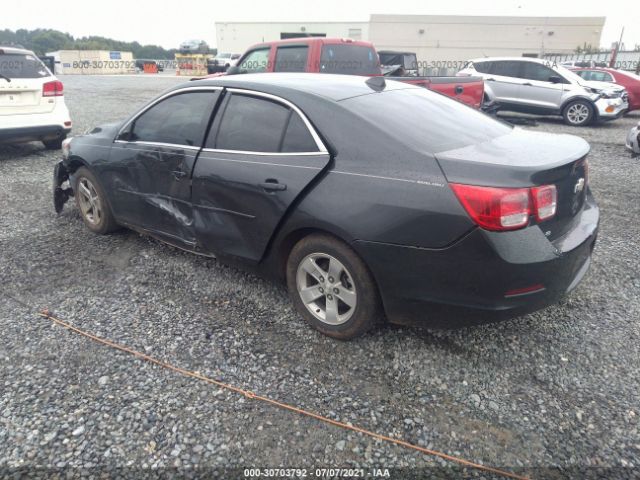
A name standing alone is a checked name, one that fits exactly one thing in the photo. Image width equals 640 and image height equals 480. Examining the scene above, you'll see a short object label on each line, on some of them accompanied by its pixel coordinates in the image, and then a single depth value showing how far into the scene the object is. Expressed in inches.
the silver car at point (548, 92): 456.1
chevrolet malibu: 94.3
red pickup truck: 320.5
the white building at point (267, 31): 2089.1
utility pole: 916.6
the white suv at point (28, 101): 282.0
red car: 523.2
